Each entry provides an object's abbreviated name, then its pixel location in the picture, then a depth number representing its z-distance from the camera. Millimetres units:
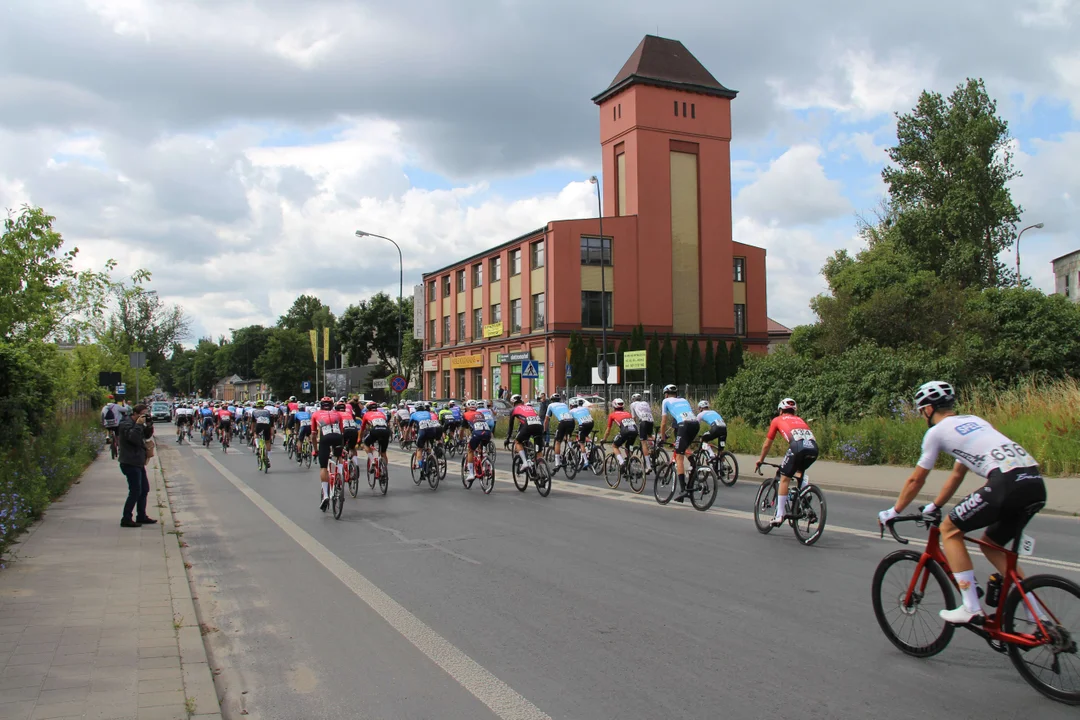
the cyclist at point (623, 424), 15695
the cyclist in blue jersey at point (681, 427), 13281
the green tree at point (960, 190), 42688
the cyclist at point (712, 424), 15125
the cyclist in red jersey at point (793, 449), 9562
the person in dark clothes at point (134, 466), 11328
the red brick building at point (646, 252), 53781
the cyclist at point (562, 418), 17586
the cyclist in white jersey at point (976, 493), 4668
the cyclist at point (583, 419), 17625
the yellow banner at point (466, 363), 62188
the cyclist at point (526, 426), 15000
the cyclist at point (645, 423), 15406
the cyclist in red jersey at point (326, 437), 12945
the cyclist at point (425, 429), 16844
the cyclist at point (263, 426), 22000
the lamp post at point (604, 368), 32694
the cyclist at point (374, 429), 15047
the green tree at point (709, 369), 55250
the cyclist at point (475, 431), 15578
